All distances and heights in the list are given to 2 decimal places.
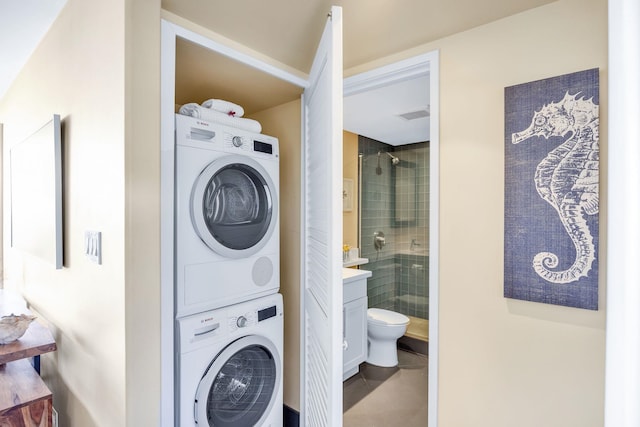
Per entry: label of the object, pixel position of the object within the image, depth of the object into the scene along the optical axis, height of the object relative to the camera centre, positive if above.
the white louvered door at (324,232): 1.14 -0.09
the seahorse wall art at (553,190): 1.16 +0.08
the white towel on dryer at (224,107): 1.68 +0.55
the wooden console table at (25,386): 1.36 -0.81
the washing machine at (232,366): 1.43 -0.76
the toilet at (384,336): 2.95 -1.14
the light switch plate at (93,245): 1.27 -0.14
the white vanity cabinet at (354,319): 2.74 -0.93
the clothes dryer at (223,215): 1.44 -0.02
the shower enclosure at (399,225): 3.79 -0.17
